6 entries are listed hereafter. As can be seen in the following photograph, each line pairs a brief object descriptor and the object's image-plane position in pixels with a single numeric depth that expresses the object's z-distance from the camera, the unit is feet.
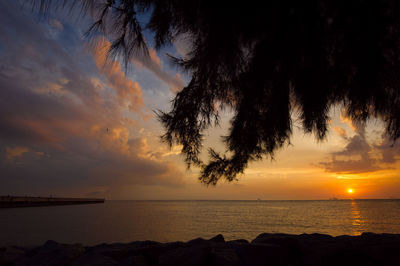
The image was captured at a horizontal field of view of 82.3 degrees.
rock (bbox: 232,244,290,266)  8.06
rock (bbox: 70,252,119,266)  8.63
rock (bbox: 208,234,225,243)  13.62
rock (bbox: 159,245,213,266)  8.30
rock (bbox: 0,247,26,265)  10.84
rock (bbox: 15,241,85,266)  9.69
